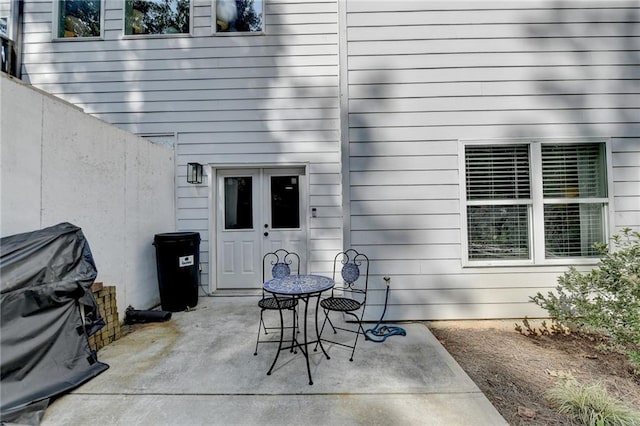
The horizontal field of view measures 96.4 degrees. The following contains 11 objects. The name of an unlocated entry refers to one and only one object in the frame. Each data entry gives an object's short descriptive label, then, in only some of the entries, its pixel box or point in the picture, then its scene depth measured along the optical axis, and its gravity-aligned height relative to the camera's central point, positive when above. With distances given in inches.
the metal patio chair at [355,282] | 111.6 -28.2
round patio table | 90.0 -22.7
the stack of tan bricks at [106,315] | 107.5 -38.4
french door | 180.1 -0.8
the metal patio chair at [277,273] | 103.1 -30.0
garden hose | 114.3 -47.3
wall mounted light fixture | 172.7 +28.2
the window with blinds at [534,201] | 130.5 +7.6
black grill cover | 72.2 -27.8
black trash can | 146.5 -26.0
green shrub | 94.0 -30.1
